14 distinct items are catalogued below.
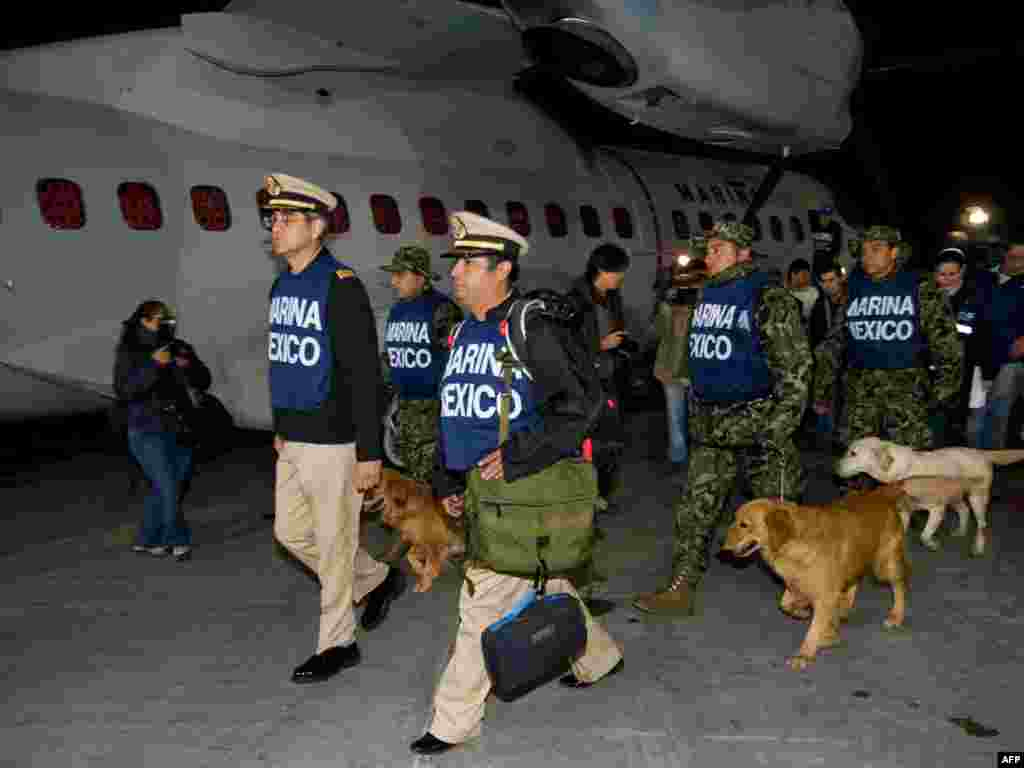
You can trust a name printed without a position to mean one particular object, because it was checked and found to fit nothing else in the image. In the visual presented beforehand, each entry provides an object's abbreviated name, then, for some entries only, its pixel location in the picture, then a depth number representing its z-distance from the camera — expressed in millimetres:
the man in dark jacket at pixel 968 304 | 7645
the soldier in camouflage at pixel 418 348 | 5992
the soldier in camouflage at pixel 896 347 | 5863
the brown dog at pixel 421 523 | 5215
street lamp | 20881
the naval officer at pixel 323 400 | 4129
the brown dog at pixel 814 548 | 4191
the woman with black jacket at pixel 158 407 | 5922
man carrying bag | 3324
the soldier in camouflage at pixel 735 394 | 4645
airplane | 7316
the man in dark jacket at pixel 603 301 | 5625
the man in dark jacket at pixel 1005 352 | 7438
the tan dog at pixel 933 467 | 5422
